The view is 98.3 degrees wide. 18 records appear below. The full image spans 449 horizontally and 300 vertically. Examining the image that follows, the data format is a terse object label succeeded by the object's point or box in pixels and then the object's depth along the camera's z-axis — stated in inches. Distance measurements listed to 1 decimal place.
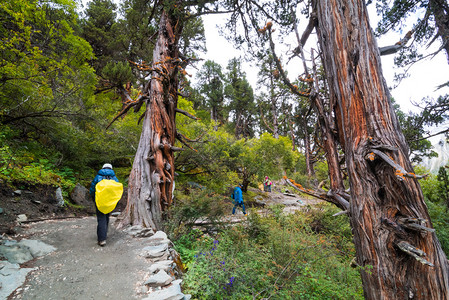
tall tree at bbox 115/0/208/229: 179.9
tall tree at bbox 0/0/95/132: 192.9
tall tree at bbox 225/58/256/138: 972.8
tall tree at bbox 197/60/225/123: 973.8
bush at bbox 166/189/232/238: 175.9
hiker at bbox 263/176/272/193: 628.6
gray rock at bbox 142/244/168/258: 120.5
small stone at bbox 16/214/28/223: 152.9
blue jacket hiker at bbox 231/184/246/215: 320.2
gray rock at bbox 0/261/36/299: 78.4
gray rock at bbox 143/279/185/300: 80.6
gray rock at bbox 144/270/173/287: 91.1
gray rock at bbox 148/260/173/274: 103.6
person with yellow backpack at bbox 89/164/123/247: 130.4
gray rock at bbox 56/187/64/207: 212.0
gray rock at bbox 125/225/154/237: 155.3
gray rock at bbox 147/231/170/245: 139.7
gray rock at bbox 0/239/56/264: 101.2
